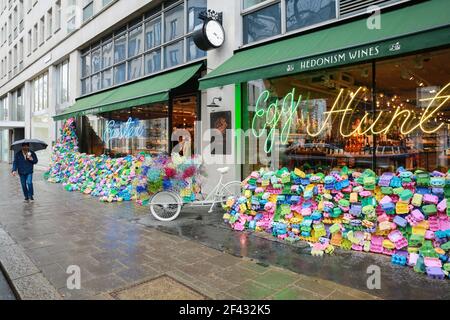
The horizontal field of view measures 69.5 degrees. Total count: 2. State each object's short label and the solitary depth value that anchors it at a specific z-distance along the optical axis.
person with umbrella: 9.99
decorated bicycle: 7.12
